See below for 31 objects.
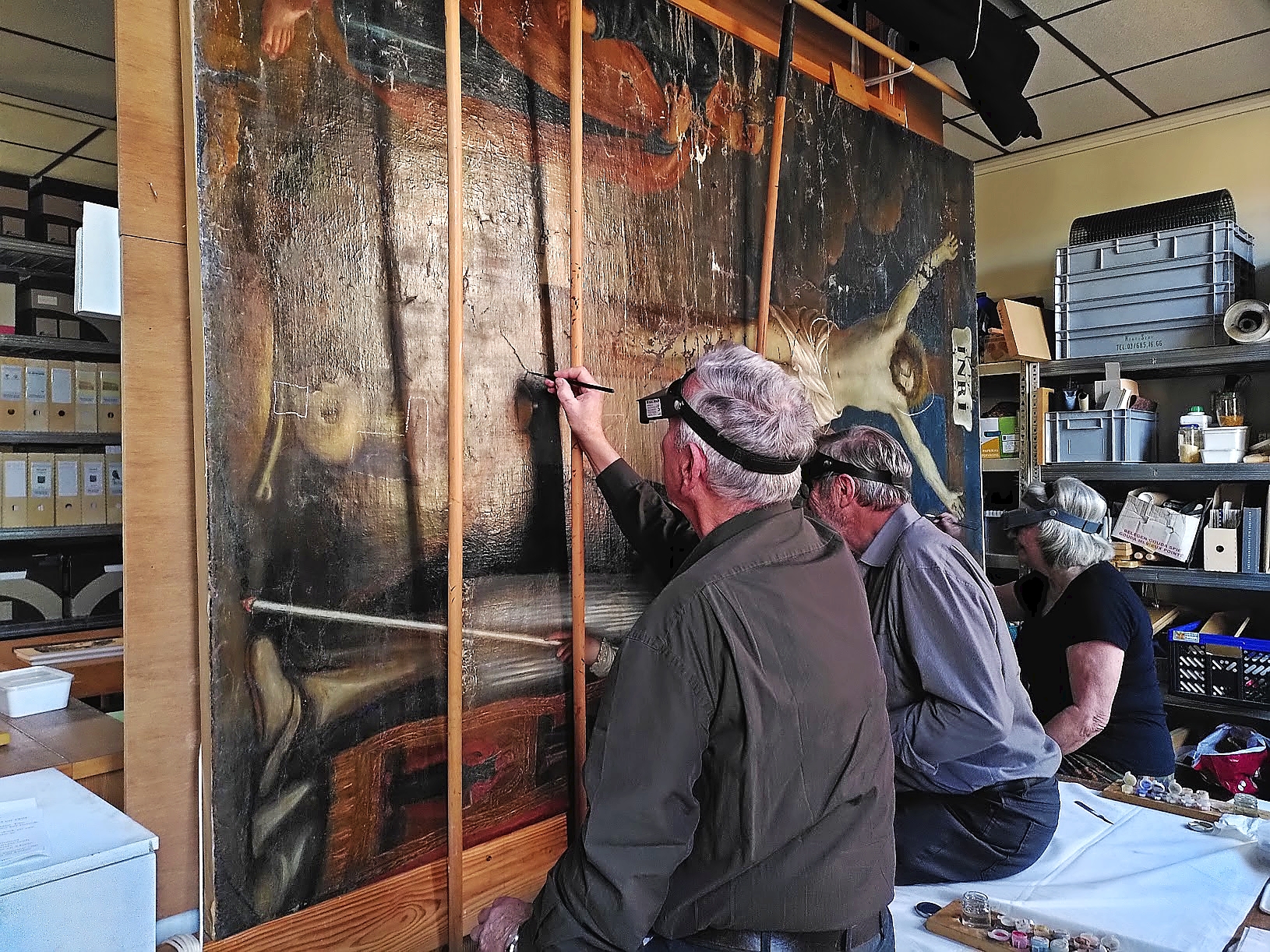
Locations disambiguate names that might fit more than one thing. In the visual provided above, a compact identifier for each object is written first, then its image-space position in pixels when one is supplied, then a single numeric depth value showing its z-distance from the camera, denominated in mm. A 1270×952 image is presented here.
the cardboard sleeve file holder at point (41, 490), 3502
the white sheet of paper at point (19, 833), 957
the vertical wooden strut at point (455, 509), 1342
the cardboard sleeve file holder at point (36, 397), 3496
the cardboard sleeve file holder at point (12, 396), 3434
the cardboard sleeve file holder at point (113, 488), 3691
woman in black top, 2449
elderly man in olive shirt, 1091
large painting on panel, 1214
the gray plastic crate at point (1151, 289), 3615
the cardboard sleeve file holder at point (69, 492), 3572
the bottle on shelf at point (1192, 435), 3717
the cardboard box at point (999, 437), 4219
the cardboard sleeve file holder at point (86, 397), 3625
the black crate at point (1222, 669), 3471
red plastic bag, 3244
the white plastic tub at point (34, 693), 1886
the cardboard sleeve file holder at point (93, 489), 3637
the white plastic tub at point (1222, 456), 3586
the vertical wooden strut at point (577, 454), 1576
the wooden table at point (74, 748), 1404
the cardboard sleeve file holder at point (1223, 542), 3580
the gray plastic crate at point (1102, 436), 3895
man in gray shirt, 1771
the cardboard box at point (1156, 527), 3713
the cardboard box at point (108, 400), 3689
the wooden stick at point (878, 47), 2082
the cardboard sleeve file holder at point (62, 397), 3551
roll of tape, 3445
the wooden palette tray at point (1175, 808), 2125
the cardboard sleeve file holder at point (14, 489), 3443
